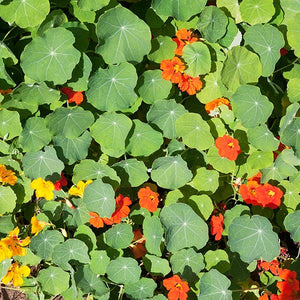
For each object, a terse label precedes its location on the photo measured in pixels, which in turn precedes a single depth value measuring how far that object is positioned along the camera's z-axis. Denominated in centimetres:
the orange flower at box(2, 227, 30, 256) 268
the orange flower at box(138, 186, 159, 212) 264
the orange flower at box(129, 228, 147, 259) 284
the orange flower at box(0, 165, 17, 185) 266
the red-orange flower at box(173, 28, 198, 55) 252
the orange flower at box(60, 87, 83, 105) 259
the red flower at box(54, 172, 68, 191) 274
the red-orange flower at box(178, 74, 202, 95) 256
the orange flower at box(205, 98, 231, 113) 268
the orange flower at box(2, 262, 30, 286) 277
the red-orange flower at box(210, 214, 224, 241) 268
